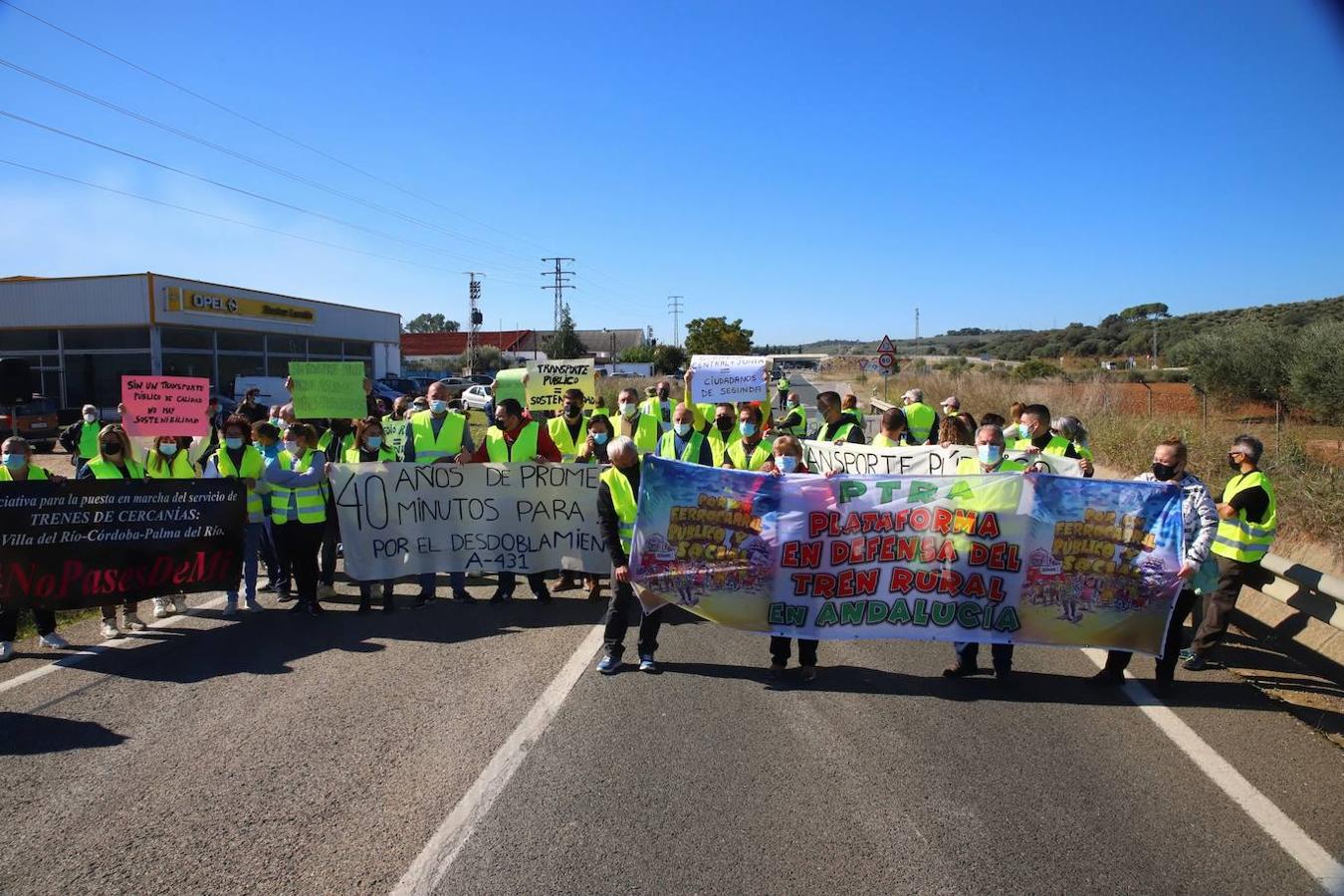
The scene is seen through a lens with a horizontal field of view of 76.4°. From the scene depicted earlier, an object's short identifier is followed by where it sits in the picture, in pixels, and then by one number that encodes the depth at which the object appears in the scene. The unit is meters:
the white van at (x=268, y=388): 31.11
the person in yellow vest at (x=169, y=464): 8.18
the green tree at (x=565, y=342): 69.06
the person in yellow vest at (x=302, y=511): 7.82
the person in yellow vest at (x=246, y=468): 8.10
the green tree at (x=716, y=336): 72.12
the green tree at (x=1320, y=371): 17.11
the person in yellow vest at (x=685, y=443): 8.92
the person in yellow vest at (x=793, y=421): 13.65
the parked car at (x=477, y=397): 41.12
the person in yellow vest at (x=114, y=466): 7.23
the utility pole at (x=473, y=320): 65.07
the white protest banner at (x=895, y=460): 7.90
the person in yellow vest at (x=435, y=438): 8.93
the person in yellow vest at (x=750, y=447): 8.34
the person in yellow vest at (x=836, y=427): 9.85
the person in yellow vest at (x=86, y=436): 10.65
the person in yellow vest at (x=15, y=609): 6.66
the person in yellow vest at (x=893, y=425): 8.30
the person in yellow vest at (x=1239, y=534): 6.16
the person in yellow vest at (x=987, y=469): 5.85
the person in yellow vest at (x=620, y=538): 6.12
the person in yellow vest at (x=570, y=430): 9.59
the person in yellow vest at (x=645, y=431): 11.31
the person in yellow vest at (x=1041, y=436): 8.45
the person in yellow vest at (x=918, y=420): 11.09
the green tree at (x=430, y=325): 172.25
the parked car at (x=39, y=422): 22.41
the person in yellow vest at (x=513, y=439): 8.55
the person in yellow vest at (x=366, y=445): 8.73
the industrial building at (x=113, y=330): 35.84
